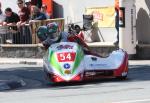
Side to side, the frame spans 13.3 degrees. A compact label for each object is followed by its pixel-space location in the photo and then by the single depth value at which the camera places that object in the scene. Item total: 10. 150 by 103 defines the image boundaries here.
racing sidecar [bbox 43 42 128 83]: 15.63
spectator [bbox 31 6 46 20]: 23.78
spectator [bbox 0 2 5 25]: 25.11
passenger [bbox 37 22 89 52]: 16.69
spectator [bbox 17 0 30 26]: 24.55
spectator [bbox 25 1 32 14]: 25.00
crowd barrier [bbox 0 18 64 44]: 23.78
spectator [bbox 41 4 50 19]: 24.37
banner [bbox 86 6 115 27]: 23.69
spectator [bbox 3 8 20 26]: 24.67
